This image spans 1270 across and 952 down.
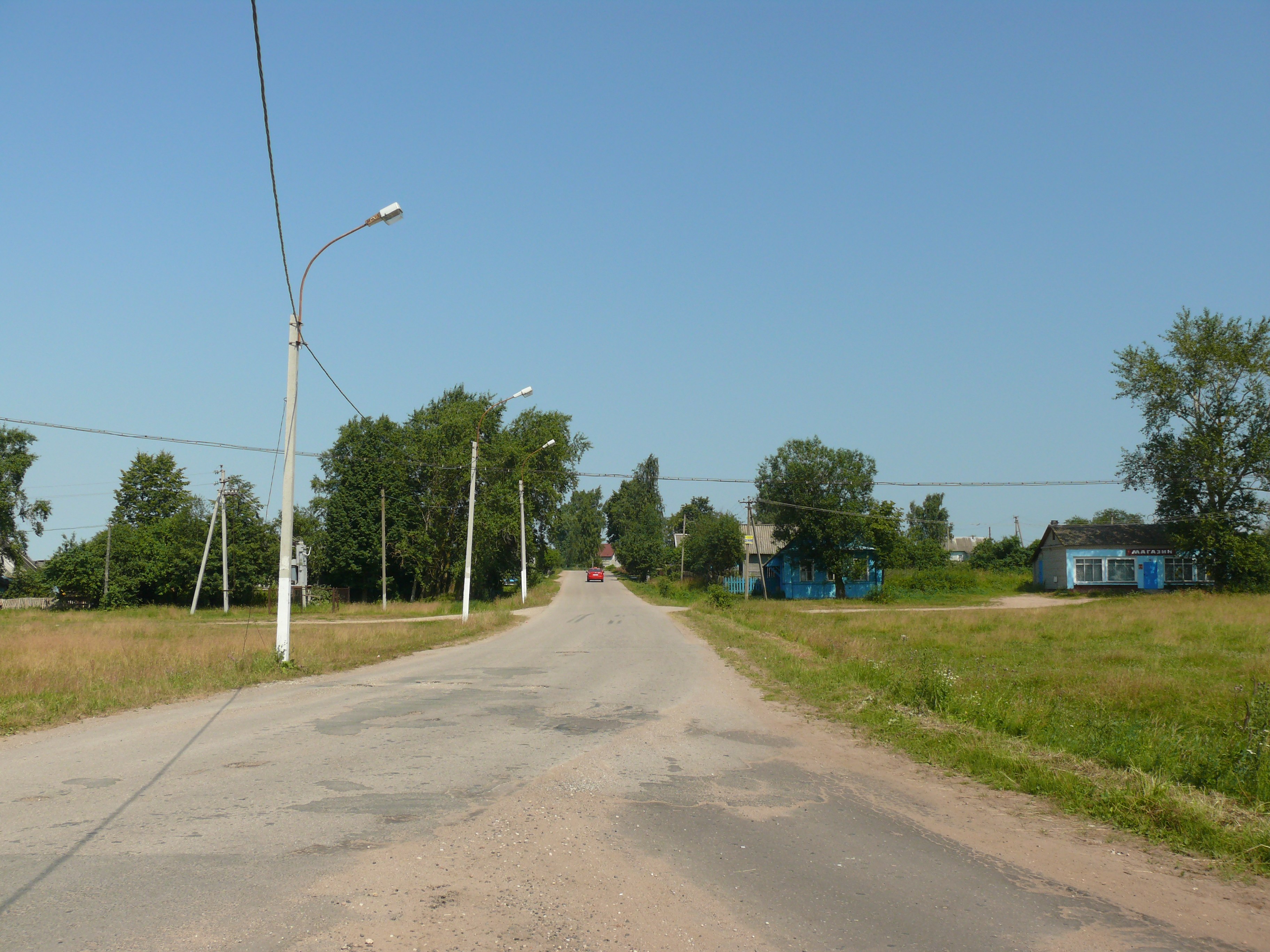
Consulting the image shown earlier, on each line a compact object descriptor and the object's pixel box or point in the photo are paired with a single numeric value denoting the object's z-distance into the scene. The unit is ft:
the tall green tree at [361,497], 188.03
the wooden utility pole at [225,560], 149.18
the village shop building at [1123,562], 188.34
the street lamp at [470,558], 97.71
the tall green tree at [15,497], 186.29
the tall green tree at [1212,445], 166.81
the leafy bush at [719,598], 144.36
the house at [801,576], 200.44
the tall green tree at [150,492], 234.79
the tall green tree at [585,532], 447.83
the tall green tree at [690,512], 457.27
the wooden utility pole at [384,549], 157.28
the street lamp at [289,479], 49.21
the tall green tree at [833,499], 188.65
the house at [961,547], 455.22
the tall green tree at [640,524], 308.40
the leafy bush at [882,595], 176.76
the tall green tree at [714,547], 225.35
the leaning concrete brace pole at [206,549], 149.48
